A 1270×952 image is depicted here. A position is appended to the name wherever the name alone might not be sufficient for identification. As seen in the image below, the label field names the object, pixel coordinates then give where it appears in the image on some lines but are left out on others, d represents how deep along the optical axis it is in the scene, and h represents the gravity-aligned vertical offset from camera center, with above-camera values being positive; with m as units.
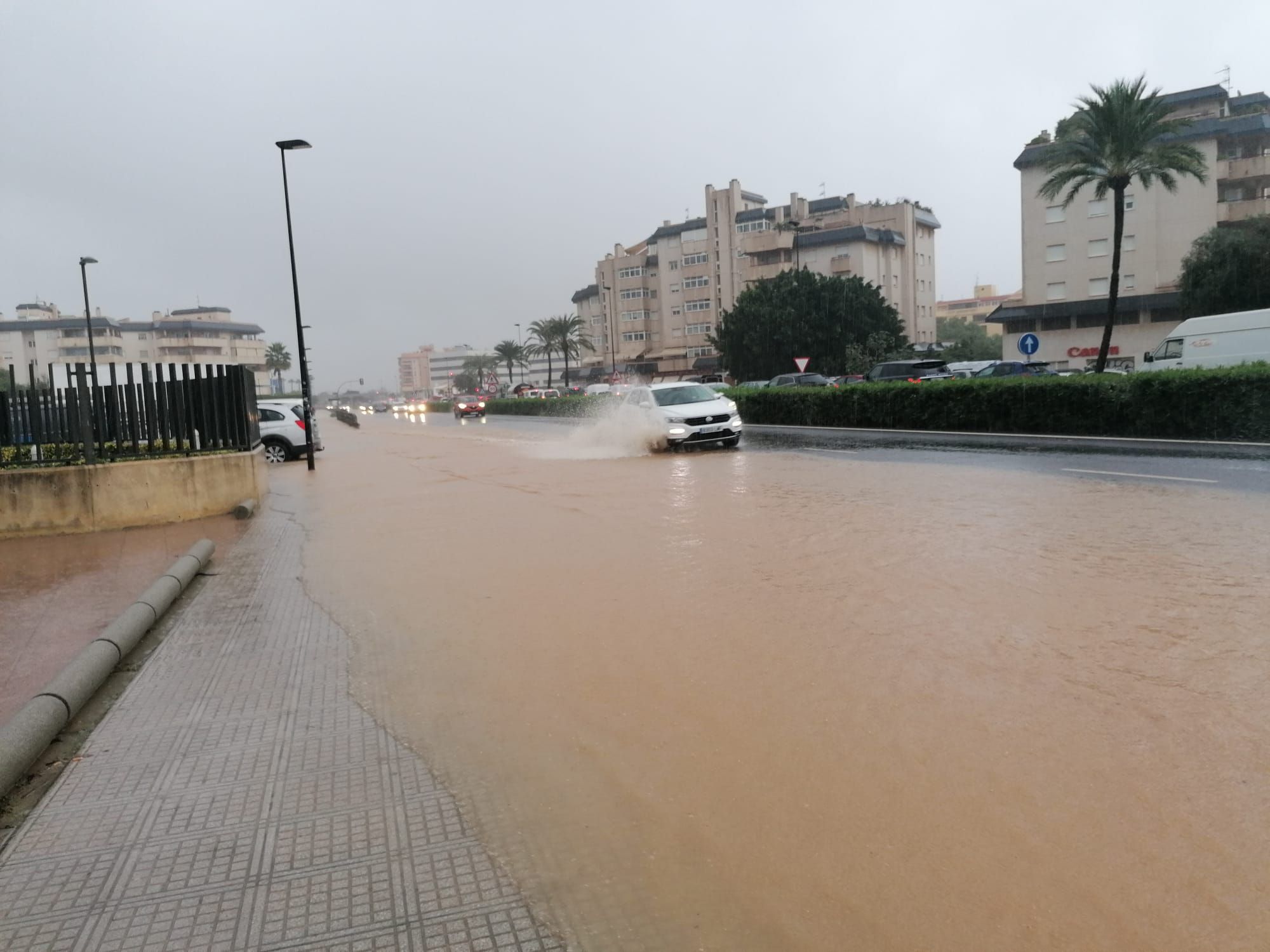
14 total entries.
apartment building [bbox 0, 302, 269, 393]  111.75 +10.23
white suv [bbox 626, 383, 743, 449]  20.69 -0.59
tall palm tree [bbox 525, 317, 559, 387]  99.38 +6.71
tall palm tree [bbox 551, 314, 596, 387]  98.81 +6.39
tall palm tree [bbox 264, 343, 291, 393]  147.62 +7.89
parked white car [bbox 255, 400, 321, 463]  24.62 -0.49
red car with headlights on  64.31 -0.47
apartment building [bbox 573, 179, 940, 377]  86.88 +11.85
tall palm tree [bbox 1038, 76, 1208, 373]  31.95 +7.54
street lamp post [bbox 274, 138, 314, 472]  22.90 +1.89
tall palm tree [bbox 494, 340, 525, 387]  119.69 +5.97
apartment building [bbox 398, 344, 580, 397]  159.01 +5.16
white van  23.72 +0.59
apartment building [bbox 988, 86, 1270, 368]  55.38 +7.96
